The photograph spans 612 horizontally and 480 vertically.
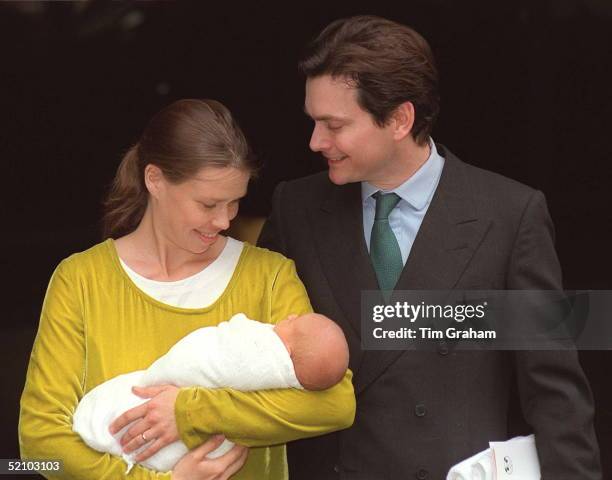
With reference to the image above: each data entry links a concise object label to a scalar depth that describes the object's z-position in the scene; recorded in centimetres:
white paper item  598
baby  563
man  613
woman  568
